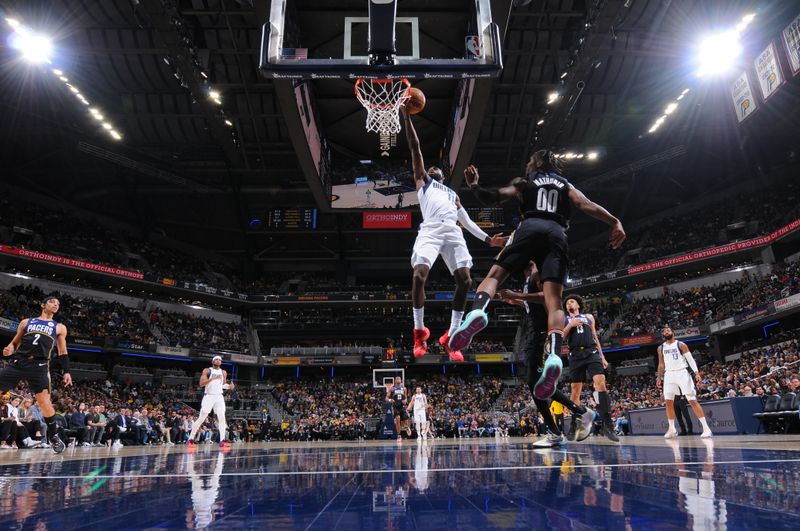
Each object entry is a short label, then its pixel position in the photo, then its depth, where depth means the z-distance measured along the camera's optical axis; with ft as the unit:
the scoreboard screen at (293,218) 98.89
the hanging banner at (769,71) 56.34
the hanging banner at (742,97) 64.39
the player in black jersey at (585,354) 22.67
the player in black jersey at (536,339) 17.22
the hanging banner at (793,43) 53.31
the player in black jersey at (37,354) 22.36
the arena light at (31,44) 58.02
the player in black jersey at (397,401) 48.91
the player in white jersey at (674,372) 28.13
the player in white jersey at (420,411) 52.29
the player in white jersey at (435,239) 17.26
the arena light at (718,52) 62.44
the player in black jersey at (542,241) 13.12
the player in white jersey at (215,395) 33.68
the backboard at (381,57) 23.86
